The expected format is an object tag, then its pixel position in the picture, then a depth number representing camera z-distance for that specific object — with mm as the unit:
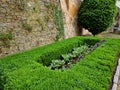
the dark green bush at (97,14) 11484
